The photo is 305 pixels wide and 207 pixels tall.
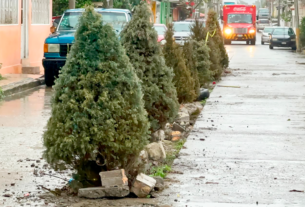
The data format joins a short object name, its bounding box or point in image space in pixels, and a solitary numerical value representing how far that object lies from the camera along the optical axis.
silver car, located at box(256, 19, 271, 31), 98.43
